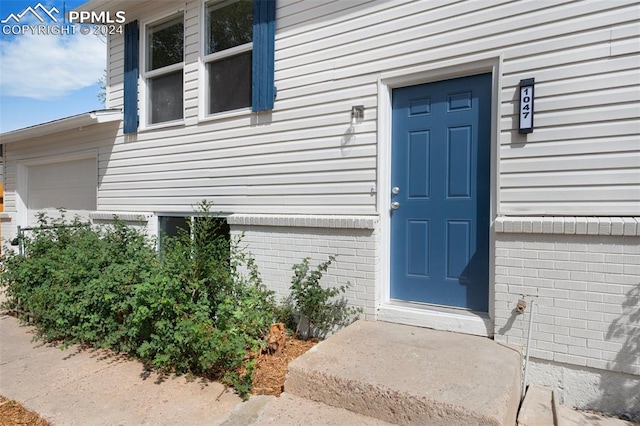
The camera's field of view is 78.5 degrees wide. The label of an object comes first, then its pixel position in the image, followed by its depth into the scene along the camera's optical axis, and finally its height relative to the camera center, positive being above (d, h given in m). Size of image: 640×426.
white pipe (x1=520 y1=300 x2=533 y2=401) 2.97 -1.14
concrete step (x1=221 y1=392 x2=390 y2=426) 2.34 -1.29
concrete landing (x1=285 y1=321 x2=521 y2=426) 2.18 -1.07
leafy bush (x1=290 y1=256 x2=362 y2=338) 3.81 -0.97
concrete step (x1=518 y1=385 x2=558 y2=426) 2.45 -1.34
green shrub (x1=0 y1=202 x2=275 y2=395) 3.11 -0.90
